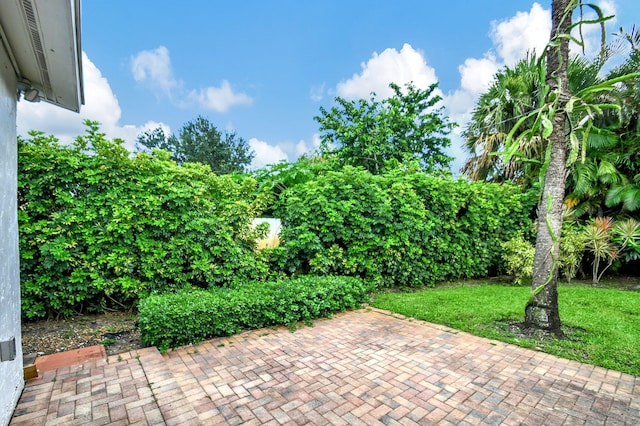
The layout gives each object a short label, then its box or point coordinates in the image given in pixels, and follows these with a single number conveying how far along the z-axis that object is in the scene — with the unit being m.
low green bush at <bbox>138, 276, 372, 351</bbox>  3.44
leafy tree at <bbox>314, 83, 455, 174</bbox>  12.92
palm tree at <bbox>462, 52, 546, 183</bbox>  9.42
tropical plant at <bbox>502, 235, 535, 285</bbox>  7.53
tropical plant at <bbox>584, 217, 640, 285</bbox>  7.77
